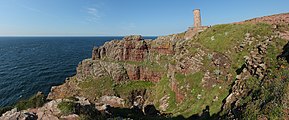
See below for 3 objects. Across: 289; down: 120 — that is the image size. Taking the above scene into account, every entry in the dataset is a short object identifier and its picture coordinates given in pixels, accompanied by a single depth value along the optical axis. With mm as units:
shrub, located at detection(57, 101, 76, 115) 18406
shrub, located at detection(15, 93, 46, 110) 21331
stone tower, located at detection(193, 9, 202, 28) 54797
